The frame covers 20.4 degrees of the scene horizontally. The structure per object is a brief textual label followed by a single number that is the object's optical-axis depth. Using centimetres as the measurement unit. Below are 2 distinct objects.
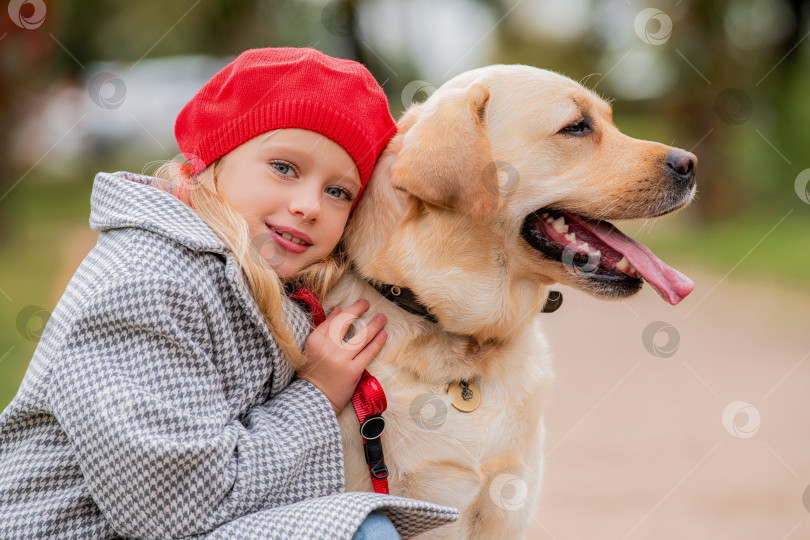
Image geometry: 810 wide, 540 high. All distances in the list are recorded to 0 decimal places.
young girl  170
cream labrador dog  182
